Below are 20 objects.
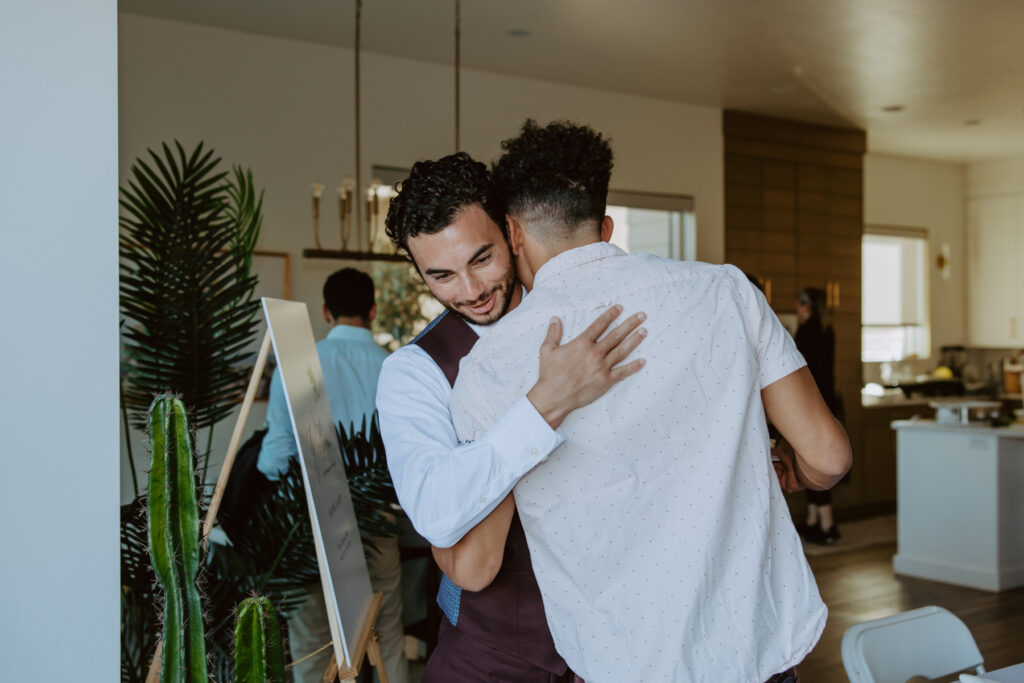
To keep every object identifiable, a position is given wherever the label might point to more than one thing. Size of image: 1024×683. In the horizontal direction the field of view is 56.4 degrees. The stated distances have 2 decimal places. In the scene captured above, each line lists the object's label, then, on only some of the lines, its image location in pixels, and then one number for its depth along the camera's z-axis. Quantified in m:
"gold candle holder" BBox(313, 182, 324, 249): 4.27
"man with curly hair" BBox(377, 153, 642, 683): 1.43
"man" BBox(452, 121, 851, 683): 1.29
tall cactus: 1.76
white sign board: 1.97
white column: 1.61
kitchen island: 5.53
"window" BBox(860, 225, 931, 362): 8.96
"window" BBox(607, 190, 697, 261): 6.68
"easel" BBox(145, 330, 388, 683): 2.02
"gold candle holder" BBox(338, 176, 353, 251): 4.30
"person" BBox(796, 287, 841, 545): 6.35
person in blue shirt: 3.47
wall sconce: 9.21
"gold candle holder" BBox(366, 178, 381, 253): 4.35
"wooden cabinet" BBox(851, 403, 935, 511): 7.92
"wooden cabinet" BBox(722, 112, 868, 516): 7.12
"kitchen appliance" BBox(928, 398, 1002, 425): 5.75
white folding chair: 1.92
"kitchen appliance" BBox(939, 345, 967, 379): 9.22
